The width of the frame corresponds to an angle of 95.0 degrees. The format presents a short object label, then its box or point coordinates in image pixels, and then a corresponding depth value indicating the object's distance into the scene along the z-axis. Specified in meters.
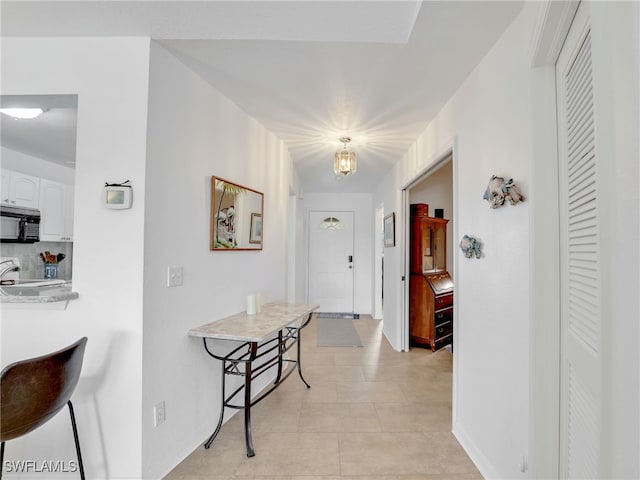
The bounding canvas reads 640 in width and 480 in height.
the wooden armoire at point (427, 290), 3.70
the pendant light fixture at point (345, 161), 2.88
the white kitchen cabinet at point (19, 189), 2.75
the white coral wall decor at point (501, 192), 1.35
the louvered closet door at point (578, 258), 0.90
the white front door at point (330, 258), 5.76
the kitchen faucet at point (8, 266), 1.48
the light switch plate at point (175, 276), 1.70
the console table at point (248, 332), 1.80
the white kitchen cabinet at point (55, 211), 3.06
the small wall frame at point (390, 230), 3.97
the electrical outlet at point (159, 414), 1.60
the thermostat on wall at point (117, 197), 1.52
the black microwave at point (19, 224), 2.67
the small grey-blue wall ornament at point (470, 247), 1.75
